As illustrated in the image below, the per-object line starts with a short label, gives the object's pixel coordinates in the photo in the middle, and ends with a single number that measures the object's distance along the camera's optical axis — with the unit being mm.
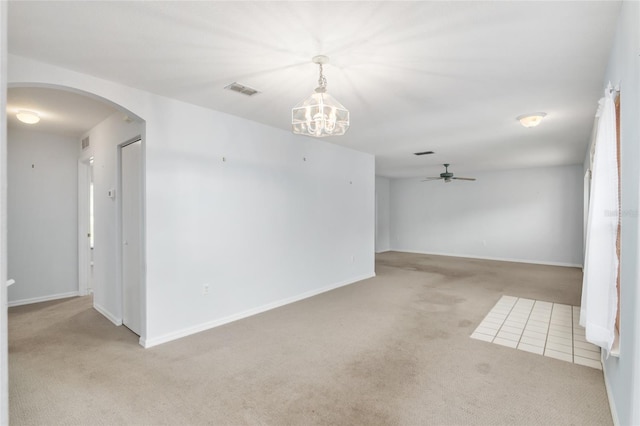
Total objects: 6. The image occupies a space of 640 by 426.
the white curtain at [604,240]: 1858
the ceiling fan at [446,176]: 7395
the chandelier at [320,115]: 2305
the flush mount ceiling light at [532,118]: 3648
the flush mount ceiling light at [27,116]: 3557
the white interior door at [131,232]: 3383
